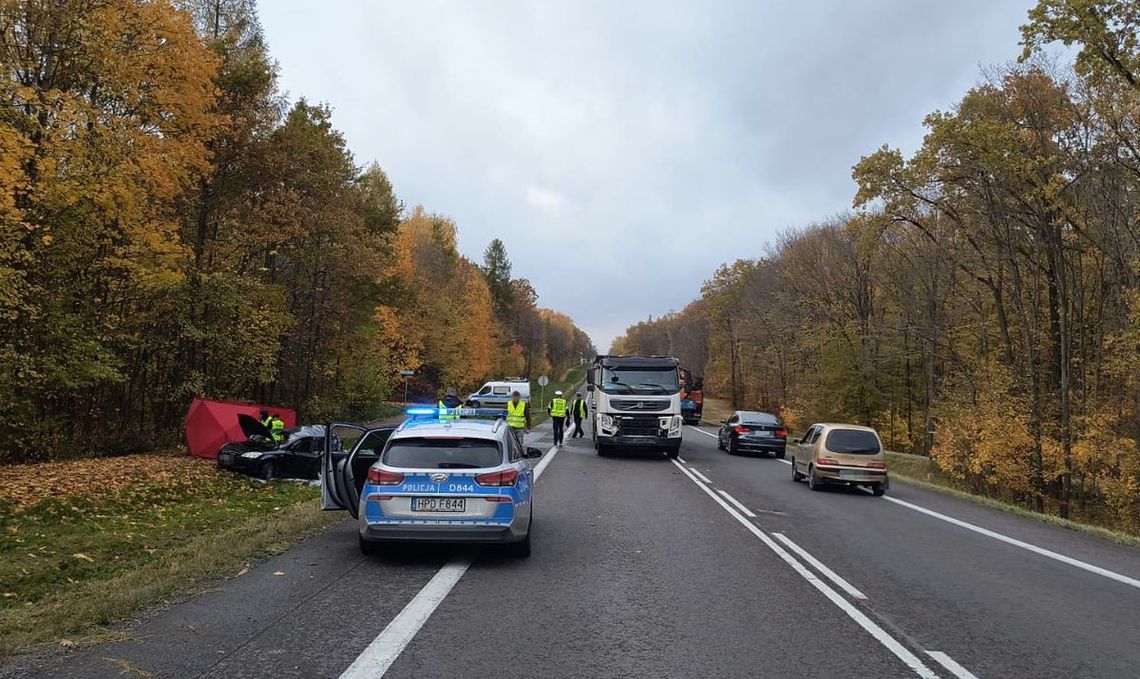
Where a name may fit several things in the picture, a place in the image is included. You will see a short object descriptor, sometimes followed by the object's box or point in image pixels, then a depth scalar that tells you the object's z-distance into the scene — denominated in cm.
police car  754
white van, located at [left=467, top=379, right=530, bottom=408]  2930
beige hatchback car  1567
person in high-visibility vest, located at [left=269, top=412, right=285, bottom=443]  1694
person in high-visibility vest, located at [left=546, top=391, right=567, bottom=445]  2431
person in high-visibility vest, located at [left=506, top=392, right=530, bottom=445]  2045
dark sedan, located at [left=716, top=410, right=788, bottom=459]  2503
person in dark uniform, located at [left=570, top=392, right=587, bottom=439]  2760
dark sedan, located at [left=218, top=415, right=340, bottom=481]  1588
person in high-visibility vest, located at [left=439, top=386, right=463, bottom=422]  1721
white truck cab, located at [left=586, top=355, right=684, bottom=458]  2075
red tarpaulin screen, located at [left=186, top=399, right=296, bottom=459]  1777
